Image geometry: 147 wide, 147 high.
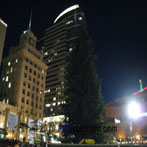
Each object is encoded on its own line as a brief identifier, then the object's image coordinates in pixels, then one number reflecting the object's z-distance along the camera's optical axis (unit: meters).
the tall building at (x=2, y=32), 38.65
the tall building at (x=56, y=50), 104.56
